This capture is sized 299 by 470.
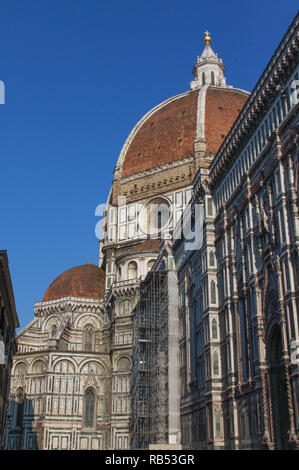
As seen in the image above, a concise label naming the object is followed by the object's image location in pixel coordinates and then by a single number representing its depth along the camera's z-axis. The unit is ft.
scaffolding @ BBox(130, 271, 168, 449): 135.54
